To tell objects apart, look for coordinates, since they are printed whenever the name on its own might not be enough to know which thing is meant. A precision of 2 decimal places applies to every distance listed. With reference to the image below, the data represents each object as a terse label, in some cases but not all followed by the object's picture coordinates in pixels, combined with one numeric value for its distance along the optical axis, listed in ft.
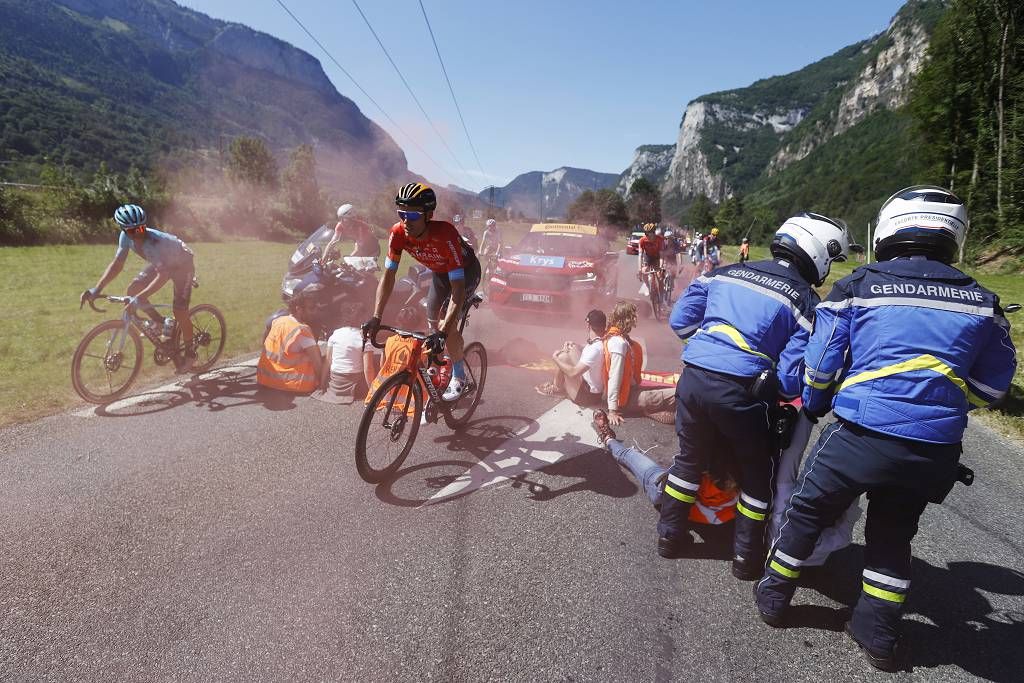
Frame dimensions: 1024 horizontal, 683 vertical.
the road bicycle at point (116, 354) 17.11
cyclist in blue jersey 18.06
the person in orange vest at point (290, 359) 18.83
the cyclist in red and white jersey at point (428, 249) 13.30
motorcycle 23.21
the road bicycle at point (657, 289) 37.22
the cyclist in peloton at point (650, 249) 37.52
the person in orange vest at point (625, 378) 17.15
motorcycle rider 26.61
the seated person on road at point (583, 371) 17.90
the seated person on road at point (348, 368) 18.66
